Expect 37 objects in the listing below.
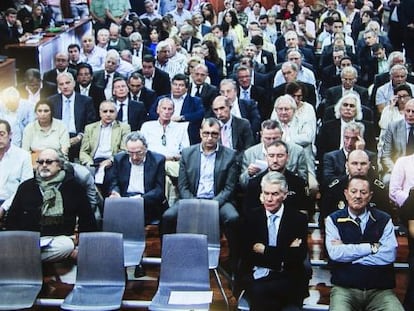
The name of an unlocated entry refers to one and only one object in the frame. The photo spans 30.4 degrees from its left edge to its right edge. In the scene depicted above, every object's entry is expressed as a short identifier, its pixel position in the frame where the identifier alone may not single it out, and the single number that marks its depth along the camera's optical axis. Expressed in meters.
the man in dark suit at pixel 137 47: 9.50
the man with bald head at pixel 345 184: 4.95
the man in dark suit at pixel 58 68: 8.16
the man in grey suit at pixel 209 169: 5.50
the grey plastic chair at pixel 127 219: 5.05
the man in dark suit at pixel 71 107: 7.00
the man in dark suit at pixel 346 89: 7.36
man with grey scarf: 4.91
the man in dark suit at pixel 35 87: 7.53
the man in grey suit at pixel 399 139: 5.96
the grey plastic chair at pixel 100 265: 4.51
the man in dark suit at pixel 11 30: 10.19
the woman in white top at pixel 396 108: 6.60
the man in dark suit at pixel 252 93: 7.56
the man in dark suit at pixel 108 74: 8.06
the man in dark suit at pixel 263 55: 9.29
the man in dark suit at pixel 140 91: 7.43
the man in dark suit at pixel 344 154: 5.46
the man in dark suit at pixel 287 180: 5.05
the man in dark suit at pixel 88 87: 7.55
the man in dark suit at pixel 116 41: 9.66
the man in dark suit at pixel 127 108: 6.98
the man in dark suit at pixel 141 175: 5.48
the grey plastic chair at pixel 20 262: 4.54
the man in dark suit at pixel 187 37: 9.94
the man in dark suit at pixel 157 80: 8.11
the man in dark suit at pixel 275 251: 4.24
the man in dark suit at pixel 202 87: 7.42
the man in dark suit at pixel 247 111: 6.94
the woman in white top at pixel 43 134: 6.21
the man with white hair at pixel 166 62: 8.59
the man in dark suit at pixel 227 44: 9.91
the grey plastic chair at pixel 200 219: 4.95
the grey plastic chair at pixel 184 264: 4.49
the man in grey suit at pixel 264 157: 5.41
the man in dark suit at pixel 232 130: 6.26
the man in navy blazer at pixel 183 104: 6.91
